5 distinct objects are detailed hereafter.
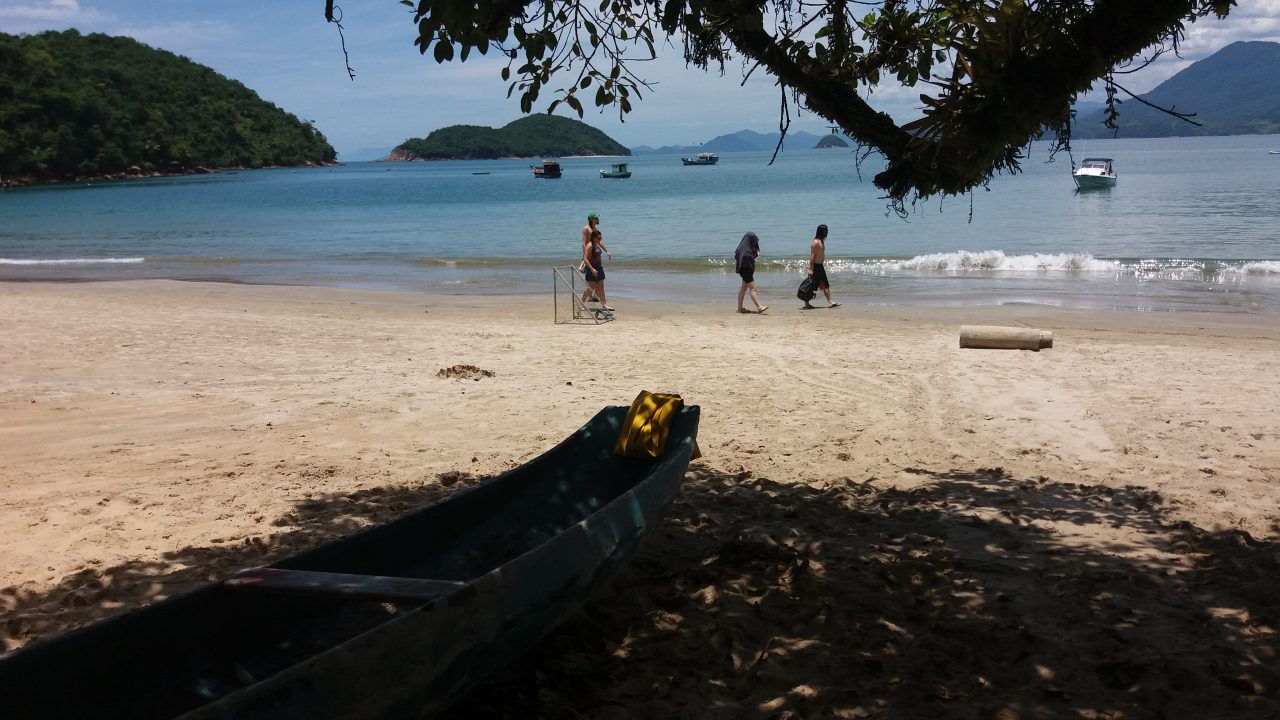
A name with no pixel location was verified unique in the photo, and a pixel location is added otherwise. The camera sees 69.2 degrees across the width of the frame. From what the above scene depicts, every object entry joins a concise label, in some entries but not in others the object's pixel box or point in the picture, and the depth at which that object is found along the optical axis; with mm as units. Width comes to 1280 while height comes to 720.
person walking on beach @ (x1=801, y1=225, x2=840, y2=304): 15633
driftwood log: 10977
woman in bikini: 14414
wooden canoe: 2811
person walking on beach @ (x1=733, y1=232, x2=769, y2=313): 15391
